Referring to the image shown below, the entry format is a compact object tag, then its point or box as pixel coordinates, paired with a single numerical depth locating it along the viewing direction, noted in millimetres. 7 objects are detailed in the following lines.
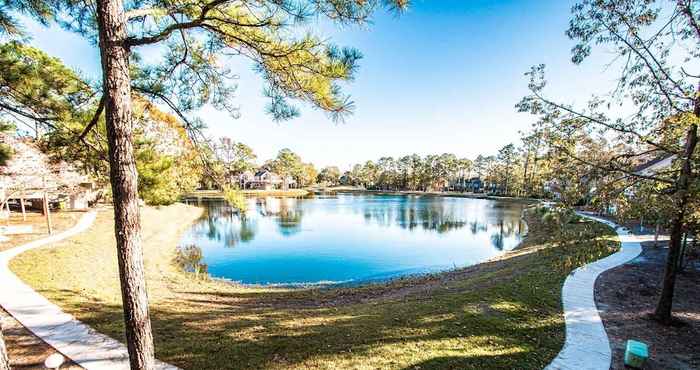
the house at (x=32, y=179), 10000
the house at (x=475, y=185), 69525
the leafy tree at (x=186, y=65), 2521
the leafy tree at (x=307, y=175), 80750
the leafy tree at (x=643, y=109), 4605
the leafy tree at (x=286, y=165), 74250
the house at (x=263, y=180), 71275
